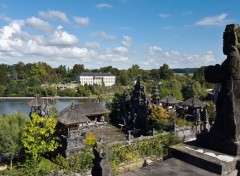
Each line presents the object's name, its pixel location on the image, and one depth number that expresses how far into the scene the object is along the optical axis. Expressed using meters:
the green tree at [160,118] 28.03
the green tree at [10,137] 20.81
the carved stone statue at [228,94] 4.82
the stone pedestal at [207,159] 4.51
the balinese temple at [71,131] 22.19
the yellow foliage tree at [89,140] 23.20
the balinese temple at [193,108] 33.16
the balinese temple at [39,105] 30.12
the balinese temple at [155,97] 34.94
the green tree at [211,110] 30.96
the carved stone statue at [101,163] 4.74
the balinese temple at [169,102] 36.44
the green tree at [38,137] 20.42
